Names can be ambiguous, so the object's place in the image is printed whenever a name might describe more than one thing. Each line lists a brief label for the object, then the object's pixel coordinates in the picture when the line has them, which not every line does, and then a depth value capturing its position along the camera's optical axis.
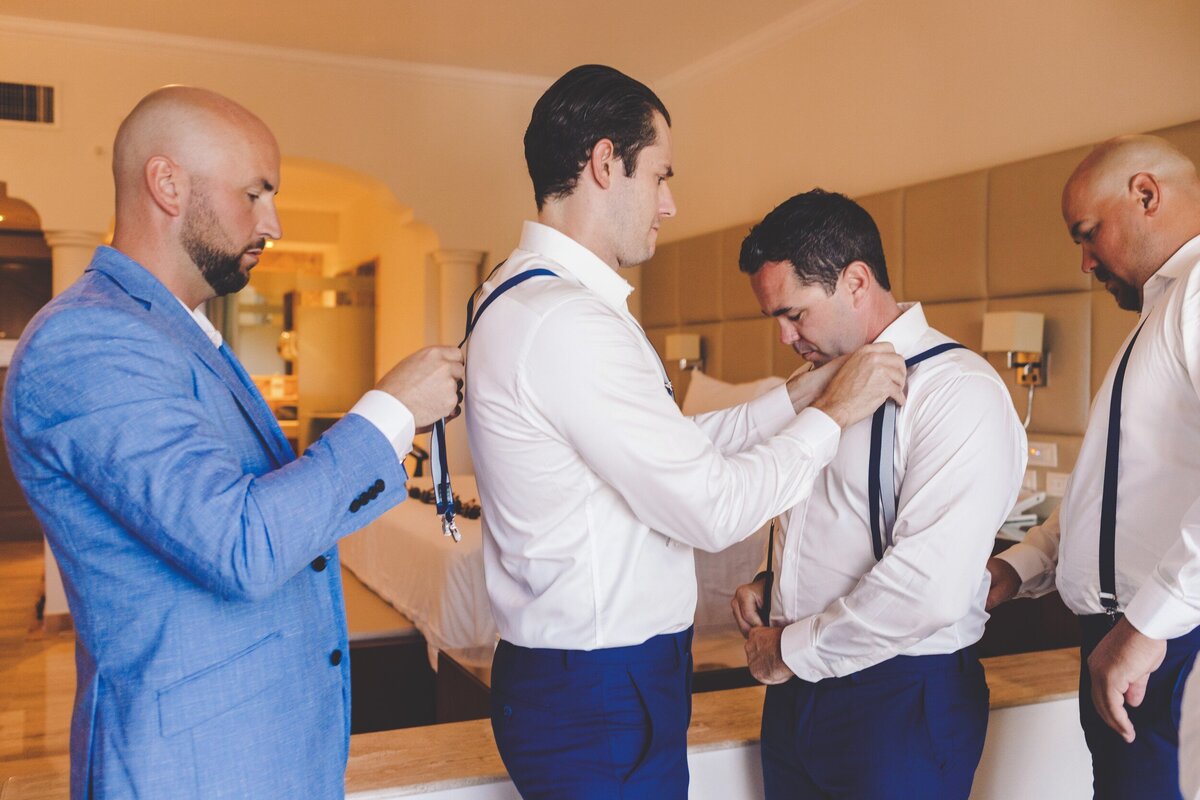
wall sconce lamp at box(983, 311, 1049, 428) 3.60
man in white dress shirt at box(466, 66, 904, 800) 1.24
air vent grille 5.51
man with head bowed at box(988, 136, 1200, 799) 1.38
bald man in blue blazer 1.01
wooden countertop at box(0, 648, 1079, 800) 1.71
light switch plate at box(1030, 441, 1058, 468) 3.66
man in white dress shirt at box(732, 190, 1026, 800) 1.46
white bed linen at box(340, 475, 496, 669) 3.88
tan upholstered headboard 3.50
